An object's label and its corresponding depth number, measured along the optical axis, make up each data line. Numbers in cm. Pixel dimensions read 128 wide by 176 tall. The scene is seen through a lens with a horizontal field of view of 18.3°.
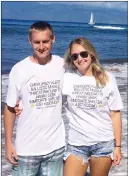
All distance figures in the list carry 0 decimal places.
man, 291
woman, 307
